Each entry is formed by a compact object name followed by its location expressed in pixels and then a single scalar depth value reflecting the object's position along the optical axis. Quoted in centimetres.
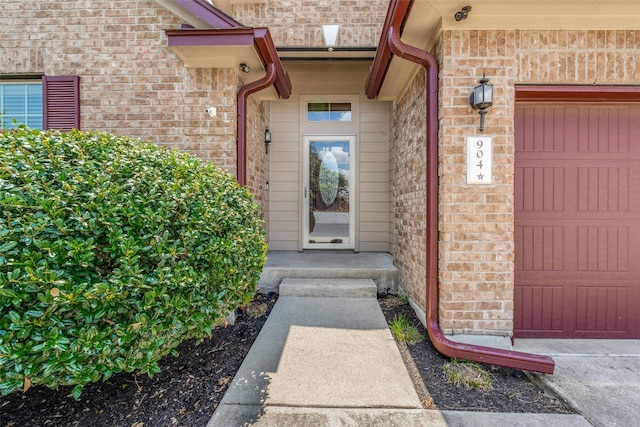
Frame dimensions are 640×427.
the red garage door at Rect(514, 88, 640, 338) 284
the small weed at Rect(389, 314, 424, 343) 280
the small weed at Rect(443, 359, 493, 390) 216
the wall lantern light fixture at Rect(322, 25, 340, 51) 456
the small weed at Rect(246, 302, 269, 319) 337
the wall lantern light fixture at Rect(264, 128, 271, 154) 502
